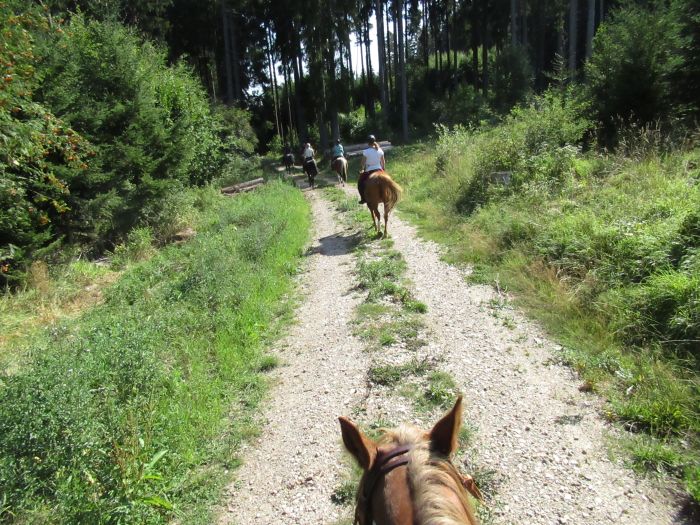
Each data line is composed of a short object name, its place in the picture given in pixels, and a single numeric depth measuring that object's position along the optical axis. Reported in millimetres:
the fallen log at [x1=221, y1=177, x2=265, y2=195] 20047
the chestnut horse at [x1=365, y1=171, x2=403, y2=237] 10078
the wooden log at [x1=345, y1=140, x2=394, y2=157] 30284
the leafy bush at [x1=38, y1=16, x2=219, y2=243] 10258
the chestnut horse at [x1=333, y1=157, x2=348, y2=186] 20125
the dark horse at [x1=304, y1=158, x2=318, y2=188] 20969
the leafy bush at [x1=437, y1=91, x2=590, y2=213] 9680
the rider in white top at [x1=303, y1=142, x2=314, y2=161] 21188
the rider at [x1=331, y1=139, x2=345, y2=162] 20628
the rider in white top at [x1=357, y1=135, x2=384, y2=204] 11039
